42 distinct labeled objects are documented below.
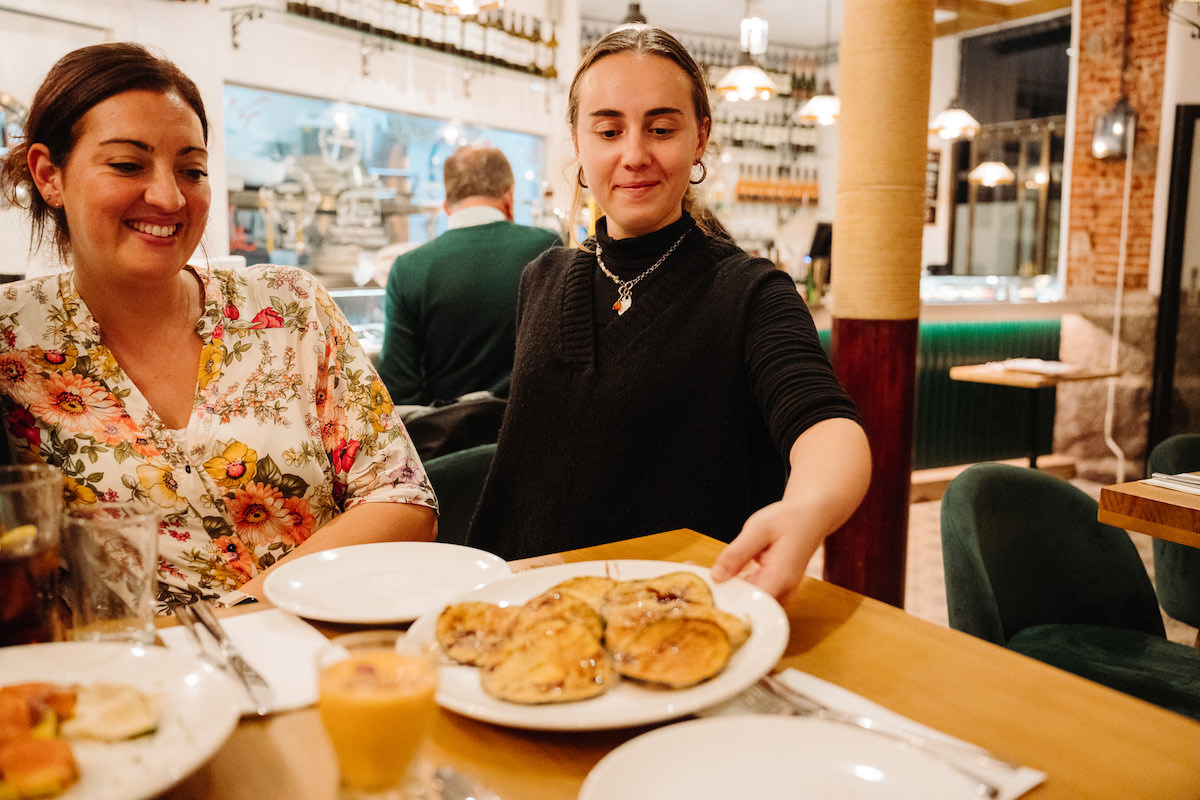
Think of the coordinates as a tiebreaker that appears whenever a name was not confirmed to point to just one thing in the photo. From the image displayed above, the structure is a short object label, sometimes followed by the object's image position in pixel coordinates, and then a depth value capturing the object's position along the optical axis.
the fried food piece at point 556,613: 0.87
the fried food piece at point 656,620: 0.86
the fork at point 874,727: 0.74
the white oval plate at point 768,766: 0.67
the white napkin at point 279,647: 0.85
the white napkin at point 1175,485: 2.08
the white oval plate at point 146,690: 0.65
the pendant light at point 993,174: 8.37
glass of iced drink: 0.82
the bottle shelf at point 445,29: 5.06
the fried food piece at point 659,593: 0.94
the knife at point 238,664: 0.83
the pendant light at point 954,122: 6.91
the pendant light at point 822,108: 6.57
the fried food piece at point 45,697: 0.71
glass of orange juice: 0.62
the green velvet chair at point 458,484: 1.89
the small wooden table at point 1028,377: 5.27
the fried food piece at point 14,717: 0.67
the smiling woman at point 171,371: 1.46
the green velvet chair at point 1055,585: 1.78
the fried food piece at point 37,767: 0.63
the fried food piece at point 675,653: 0.80
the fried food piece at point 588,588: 0.97
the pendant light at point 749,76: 5.85
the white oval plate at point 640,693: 0.75
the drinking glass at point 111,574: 0.86
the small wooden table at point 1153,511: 1.93
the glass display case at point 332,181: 4.99
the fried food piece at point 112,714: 0.70
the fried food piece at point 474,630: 0.86
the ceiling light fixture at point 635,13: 5.35
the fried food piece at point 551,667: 0.78
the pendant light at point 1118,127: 6.18
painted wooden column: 3.05
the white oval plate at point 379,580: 1.02
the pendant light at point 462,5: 4.09
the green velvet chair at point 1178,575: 2.41
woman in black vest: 1.61
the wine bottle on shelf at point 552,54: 6.40
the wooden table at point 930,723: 0.73
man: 3.29
